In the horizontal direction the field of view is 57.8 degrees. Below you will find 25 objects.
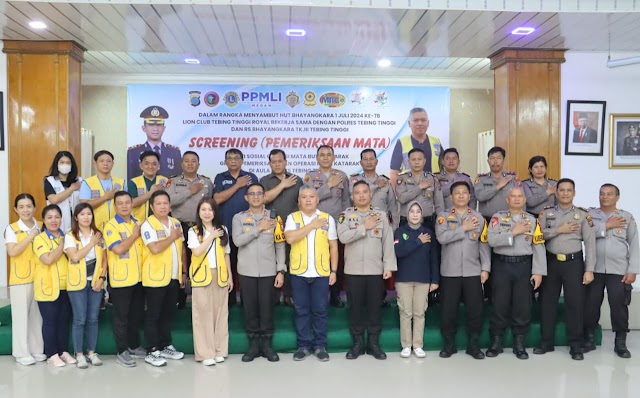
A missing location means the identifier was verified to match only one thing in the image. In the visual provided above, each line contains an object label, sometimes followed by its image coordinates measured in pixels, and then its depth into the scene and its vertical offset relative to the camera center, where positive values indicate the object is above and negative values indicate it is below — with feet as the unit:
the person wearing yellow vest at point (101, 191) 16.11 -0.35
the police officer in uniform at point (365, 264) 15.23 -2.24
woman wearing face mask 15.94 -0.16
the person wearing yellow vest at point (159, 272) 14.55 -2.38
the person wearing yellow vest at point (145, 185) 16.71 -0.19
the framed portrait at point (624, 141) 20.21 +1.33
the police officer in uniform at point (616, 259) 15.65 -2.16
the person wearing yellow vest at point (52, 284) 14.38 -2.63
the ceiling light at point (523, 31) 17.07 +4.43
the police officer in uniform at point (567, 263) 15.64 -2.30
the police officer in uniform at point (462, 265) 15.35 -2.29
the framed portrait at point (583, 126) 20.12 +1.83
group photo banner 24.25 +2.41
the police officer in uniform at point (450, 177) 17.89 +0.05
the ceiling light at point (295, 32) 17.35 +4.45
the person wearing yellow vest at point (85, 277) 14.30 -2.45
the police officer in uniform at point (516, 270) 15.39 -2.44
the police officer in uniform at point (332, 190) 17.33 -0.34
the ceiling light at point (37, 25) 16.60 +4.48
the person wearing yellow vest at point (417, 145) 24.49 +1.43
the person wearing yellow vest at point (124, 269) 14.43 -2.26
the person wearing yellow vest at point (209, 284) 14.73 -2.69
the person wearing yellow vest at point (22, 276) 14.53 -2.47
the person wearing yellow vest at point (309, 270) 15.15 -2.39
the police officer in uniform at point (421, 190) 17.16 -0.34
